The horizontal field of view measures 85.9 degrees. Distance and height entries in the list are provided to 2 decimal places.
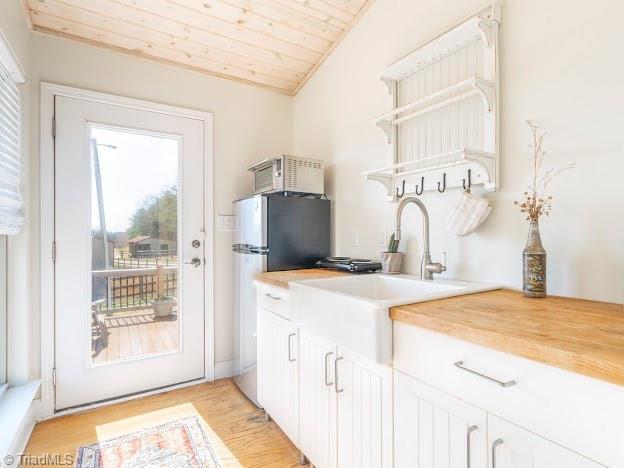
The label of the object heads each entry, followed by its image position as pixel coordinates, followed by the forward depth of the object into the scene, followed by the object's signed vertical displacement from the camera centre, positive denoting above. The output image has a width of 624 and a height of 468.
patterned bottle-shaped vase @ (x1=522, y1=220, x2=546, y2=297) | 1.20 -0.11
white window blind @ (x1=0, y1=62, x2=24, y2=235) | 1.55 +0.39
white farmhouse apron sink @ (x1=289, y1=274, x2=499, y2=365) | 1.07 -0.27
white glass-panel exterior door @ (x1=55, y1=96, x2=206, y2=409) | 2.13 -0.10
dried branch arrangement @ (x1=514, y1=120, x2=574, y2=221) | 1.27 +0.21
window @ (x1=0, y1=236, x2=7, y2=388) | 1.81 -0.42
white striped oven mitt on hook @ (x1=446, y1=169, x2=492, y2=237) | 1.44 +0.09
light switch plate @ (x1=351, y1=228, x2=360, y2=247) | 2.25 -0.01
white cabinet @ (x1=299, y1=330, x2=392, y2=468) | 1.13 -0.67
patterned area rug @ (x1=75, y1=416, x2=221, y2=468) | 1.64 -1.11
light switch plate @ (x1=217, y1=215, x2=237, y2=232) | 2.63 +0.10
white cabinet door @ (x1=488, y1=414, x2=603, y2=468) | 0.69 -0.48
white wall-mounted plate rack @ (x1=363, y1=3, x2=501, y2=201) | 1.42 +0.61
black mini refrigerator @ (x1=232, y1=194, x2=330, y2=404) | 2.14 -0.06
